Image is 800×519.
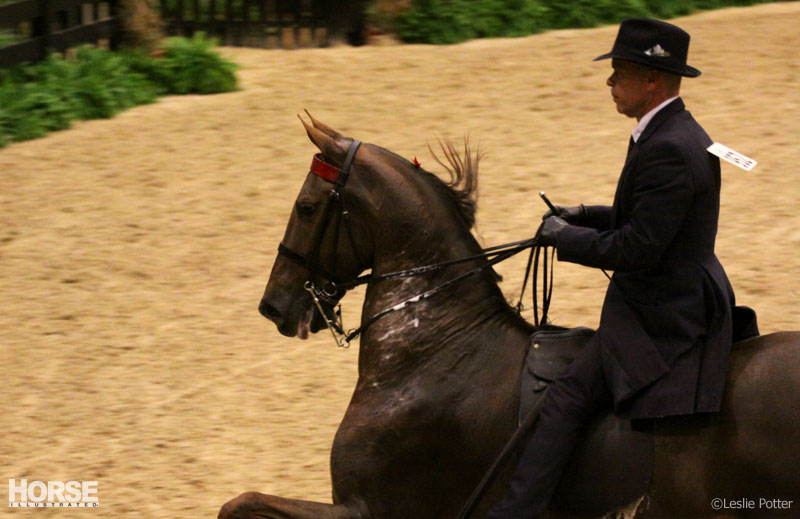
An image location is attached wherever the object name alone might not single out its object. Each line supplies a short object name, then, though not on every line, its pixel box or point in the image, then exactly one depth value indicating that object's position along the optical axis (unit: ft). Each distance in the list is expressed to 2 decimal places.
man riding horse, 25.96
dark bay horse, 29.09
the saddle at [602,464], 26.76
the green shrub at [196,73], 79.15
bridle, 29.86
